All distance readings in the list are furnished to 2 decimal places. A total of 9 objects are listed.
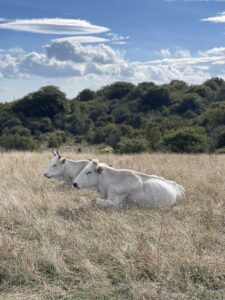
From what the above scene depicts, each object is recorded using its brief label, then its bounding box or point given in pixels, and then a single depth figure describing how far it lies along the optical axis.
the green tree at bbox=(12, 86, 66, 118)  51.53
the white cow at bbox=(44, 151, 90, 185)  12.56
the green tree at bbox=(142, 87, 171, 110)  54.31
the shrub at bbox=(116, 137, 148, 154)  27.27
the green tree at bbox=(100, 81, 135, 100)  63.94
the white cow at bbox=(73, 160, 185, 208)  9.63
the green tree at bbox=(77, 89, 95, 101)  68.62
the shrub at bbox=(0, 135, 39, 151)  32.06
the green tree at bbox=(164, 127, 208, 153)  27.16
